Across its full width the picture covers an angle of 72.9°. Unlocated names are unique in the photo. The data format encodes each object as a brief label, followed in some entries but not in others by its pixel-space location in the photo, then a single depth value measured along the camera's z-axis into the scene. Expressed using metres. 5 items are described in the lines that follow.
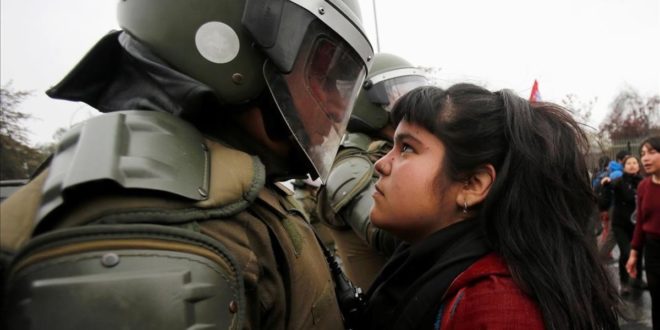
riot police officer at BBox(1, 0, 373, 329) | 0.64
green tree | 16.22
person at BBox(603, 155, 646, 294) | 5.48
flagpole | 4.00
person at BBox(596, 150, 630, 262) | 5.74
